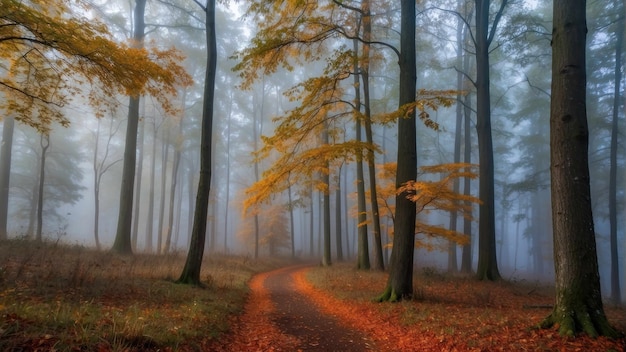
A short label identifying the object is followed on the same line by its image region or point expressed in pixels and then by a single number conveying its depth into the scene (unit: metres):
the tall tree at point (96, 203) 20.14
